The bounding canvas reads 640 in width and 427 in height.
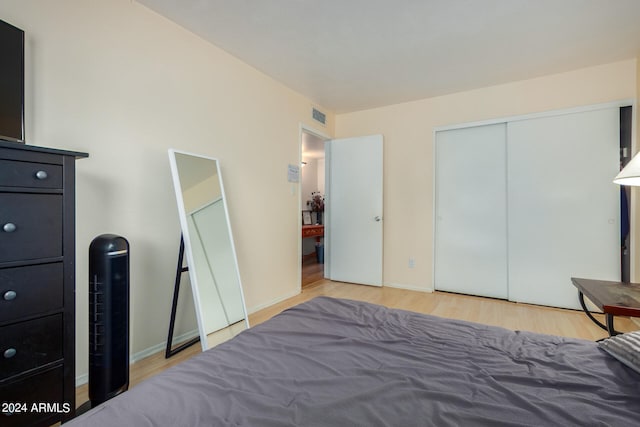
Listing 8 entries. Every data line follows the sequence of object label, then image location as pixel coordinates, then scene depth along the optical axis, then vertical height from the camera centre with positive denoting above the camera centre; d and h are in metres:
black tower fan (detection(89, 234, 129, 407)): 1.44 -0.51
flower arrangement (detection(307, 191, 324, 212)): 6.45 +0.20
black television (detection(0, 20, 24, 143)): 1.31 +0.60
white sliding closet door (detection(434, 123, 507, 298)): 3.46 +0.02
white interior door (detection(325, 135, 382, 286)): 4.09 +0.05
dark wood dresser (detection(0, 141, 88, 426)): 1.12 -0.29
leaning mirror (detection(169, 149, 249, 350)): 2.07 -0.27
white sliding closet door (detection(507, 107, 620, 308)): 2.95 +0.10
